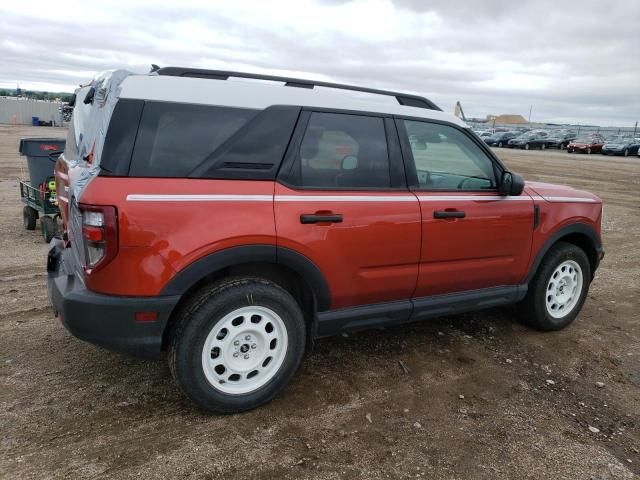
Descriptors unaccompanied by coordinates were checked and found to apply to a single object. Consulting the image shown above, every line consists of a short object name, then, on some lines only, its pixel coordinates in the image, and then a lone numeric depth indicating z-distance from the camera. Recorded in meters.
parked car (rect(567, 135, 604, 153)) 39.91
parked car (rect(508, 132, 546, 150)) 43.44
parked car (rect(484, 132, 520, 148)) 45.06
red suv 2.80
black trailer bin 7.53
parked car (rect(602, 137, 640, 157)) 37.78
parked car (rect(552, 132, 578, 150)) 45.25
